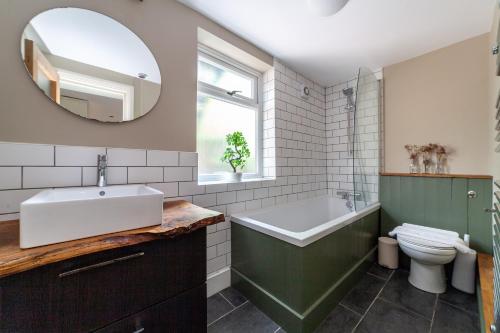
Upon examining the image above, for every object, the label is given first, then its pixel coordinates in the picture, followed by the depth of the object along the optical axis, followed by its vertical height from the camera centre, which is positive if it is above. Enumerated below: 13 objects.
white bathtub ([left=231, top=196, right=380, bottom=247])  1.43 -0.51
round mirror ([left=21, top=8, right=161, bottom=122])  1.07 +0.62
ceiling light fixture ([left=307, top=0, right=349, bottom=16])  1.35 +1.11
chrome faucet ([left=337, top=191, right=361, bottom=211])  2.42 -0.41
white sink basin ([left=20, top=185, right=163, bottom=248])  0.66 -0.19
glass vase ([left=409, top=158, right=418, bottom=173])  2.29 +0.01
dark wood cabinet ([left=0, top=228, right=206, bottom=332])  0.62 -0.47
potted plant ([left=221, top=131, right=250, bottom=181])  2.02 +0.15
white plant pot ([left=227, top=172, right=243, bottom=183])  2.01 -0.10
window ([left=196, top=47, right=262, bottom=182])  2.00 +0.63
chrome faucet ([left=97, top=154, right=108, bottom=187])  1.17 -0.02
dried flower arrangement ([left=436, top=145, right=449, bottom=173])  2.12 +0.10
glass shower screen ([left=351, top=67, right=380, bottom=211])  2.03 +0.31
